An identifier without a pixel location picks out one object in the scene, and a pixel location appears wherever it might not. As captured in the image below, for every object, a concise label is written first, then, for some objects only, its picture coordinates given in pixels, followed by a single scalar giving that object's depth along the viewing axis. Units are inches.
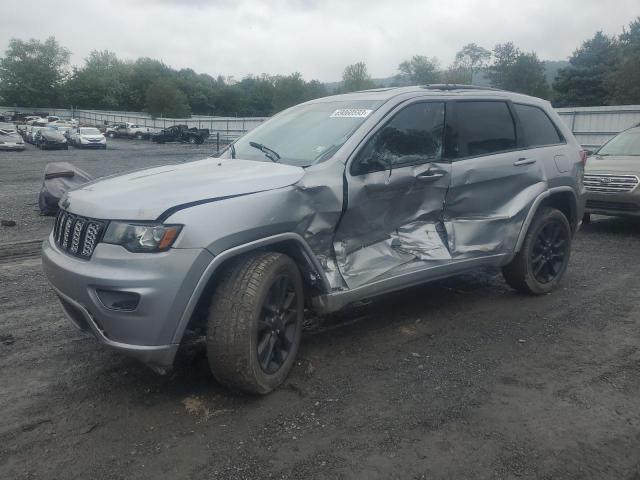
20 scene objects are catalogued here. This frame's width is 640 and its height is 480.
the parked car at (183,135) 1620.3
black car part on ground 380.8
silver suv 115.6
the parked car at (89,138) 1398.9
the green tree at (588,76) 1718.8
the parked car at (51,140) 1343.5
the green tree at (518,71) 2139.5
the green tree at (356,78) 3523.6
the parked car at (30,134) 1529.3
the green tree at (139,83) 3686.0
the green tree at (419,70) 3157.0
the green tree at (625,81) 1456.9
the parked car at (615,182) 316.5
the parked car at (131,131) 1926.7
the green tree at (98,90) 3609.7
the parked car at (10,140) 1237.7
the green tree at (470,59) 3075.8
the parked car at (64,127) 1571.1
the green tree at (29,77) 3636.8
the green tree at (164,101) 2888.8
